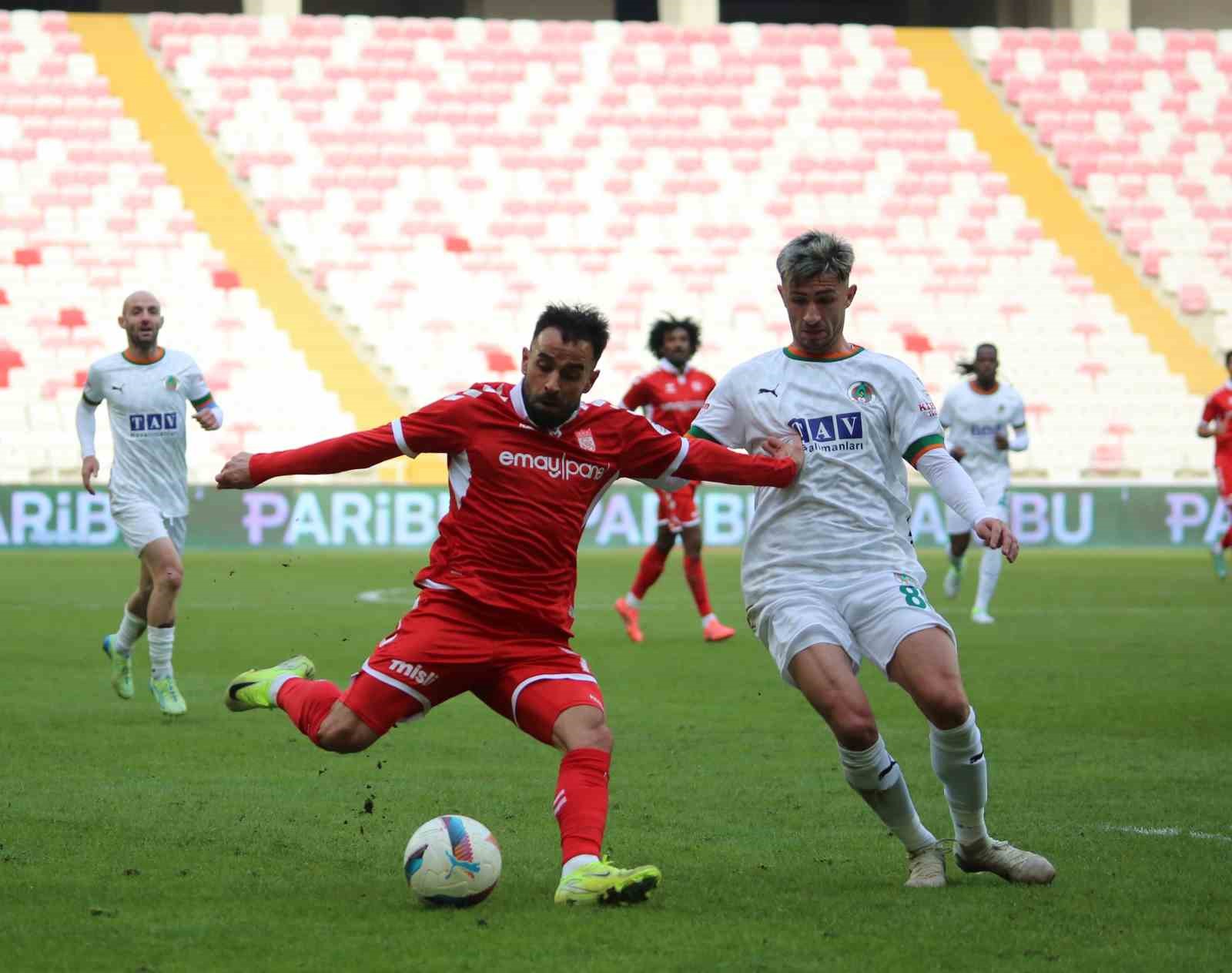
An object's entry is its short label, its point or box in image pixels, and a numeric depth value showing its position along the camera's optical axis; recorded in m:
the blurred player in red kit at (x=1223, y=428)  38.19
